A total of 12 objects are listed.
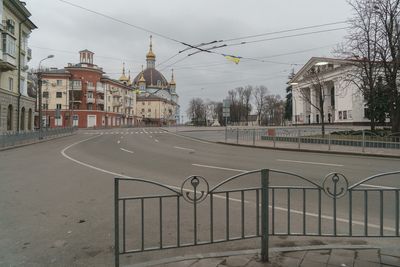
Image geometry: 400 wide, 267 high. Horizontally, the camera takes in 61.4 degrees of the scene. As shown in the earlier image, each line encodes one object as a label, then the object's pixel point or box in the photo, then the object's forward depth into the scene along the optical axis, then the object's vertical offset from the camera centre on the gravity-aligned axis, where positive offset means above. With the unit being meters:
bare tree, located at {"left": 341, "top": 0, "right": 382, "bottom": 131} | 26.41 +6.13
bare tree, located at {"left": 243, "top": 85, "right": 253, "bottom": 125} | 119.25 +10.35
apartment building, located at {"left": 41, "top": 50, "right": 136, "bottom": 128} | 87.88 +8.88
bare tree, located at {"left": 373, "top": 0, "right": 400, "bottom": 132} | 24.52 +5.92
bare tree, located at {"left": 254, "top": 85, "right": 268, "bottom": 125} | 117.44 +9.91
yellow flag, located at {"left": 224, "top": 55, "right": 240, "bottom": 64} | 19.55 +4.03
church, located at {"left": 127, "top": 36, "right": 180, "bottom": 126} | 132.12 +11.40
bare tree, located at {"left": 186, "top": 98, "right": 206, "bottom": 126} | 129.62 +6.34
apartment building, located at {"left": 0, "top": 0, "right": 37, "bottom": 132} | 37.44 +7.01
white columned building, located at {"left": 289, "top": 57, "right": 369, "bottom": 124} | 65.69 +5.02
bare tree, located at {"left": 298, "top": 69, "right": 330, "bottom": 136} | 31.61 +4.42
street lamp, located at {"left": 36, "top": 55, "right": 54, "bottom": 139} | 35.01 +5.00
